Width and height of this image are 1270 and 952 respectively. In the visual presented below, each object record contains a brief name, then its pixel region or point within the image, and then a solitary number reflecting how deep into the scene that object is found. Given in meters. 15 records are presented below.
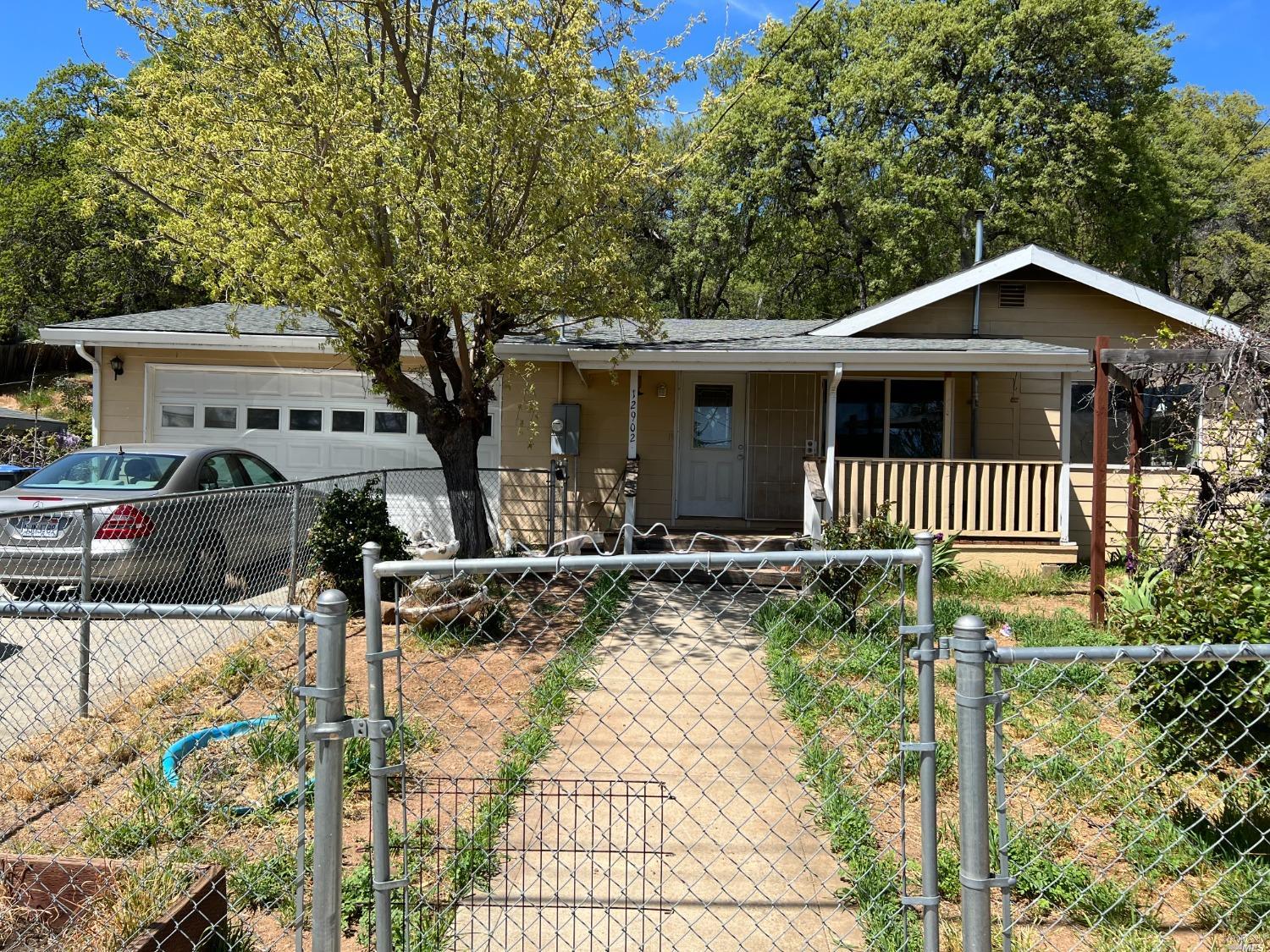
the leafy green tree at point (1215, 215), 25.72
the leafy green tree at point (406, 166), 7.79
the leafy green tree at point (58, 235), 27.38
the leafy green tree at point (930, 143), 23.02
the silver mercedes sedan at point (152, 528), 6.88
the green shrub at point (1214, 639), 3.65
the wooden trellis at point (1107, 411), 8.12
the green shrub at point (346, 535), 8.51
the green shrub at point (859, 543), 7.82
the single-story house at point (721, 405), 11.94
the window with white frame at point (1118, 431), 12.21
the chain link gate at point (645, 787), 3.26
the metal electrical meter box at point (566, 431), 12.12
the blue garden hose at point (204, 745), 4.20
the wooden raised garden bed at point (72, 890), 2.87
